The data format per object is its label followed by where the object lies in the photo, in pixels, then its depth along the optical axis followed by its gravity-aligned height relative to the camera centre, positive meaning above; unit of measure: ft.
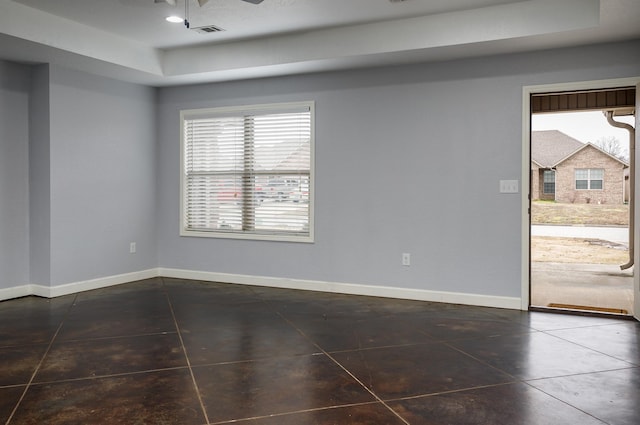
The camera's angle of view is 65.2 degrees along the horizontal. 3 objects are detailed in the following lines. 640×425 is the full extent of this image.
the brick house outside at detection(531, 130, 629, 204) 40.37 +2.96
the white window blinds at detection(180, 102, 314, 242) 18.10 +1.29
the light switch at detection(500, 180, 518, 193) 14.98 +0.66
